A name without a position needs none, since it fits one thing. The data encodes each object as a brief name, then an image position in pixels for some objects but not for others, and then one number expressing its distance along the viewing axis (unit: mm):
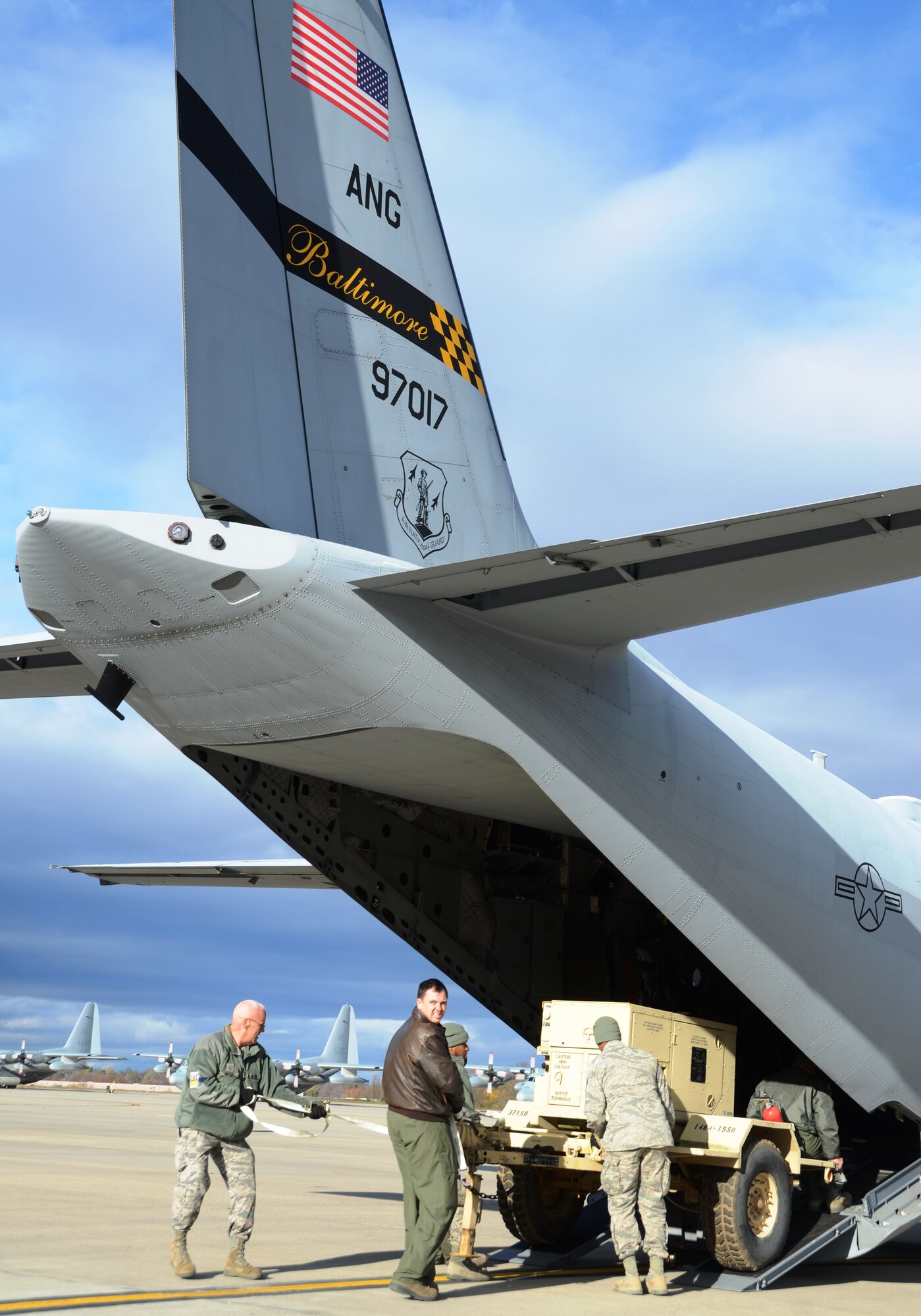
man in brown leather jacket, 6426
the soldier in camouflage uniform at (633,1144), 7234
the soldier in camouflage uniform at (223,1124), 6676
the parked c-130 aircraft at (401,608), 6879
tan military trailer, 7840
